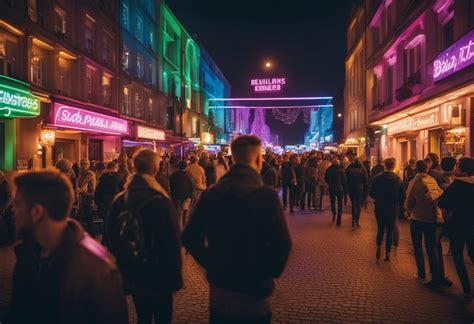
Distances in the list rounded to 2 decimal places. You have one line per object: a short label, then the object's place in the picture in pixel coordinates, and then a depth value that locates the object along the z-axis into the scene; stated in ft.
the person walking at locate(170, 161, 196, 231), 30.07
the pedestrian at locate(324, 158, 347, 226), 35.65
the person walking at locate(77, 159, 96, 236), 30.45
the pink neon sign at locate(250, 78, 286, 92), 135.85
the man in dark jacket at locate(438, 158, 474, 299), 17.98
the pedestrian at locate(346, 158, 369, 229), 34.22
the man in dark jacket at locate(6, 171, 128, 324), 6.09
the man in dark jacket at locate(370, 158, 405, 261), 23.84
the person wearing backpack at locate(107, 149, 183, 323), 10.09
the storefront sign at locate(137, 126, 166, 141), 85.87
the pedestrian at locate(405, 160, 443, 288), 19.61
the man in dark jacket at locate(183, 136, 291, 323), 7.98
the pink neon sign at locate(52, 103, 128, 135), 51.96
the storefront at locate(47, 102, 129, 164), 53.21
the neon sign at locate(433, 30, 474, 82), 32.27
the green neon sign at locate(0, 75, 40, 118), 40.34
